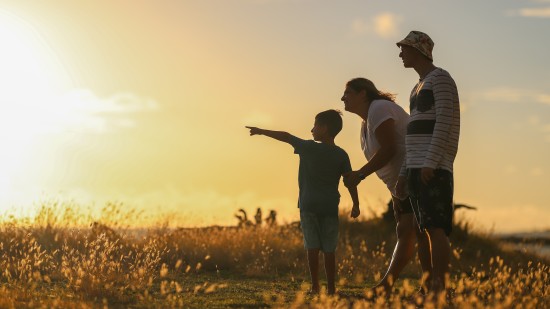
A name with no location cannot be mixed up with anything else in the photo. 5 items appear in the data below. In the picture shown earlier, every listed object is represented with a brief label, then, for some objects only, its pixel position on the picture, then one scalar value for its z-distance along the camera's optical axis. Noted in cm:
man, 709
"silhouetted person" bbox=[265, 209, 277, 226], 1784
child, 869
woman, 789
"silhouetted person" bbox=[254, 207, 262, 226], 1780
